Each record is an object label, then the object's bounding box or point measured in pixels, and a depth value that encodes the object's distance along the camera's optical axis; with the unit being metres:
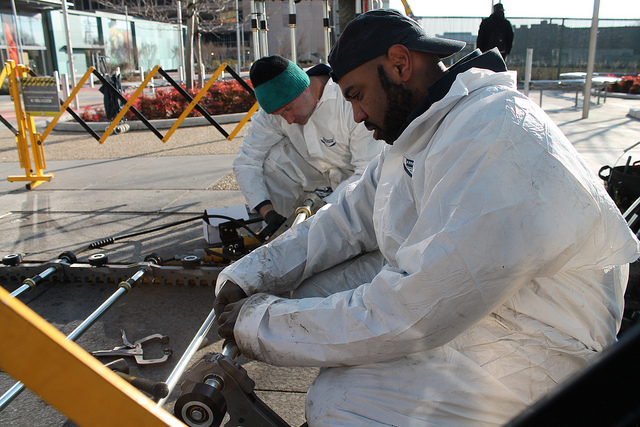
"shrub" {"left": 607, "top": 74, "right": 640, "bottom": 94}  16.12
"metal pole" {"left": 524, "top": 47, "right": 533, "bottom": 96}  11.24
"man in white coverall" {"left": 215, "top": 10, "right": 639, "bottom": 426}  1.32
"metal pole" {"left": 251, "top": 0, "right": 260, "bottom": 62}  5.96
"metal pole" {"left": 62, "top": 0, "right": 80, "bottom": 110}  15.52
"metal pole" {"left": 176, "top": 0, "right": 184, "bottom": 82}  20.82
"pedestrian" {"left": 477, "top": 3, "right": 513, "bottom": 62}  7.92
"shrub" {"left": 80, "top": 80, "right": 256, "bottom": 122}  12.87
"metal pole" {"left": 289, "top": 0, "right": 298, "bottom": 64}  5.69
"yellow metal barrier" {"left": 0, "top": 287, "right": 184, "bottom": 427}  0.76
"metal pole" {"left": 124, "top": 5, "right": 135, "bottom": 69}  38.31
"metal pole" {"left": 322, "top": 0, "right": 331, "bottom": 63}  6.56
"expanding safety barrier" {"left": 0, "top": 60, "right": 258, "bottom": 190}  6.70
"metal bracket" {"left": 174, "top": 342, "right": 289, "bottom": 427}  1.57
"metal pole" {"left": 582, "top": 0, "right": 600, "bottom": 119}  10.58
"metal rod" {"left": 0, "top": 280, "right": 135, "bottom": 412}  2.07
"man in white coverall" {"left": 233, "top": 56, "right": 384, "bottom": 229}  3.48
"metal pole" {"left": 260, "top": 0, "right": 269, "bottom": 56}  6.20
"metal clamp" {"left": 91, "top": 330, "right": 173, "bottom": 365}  2.69
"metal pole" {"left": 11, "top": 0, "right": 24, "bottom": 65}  24.11
